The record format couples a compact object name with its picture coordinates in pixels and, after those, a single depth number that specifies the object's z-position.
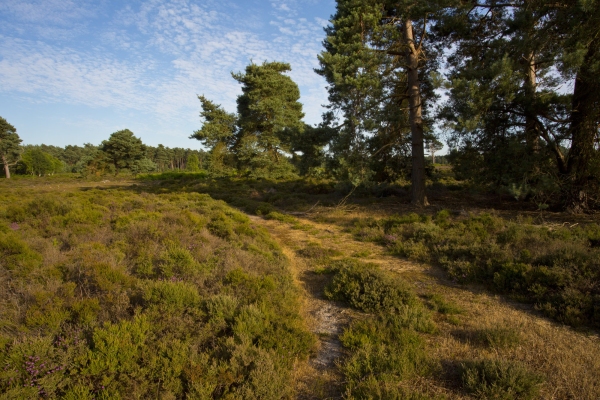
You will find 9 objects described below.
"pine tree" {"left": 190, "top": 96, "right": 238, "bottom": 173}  25.52
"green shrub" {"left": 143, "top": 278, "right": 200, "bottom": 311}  4.74
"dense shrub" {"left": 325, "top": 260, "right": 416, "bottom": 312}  5.31
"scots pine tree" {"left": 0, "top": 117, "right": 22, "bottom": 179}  45.84
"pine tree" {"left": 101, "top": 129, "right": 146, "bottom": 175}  48.88
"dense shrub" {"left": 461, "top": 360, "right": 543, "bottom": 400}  3.12
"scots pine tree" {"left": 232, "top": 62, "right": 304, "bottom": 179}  24.25
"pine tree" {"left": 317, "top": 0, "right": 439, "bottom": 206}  12.18
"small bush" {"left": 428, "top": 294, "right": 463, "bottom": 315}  5.13
